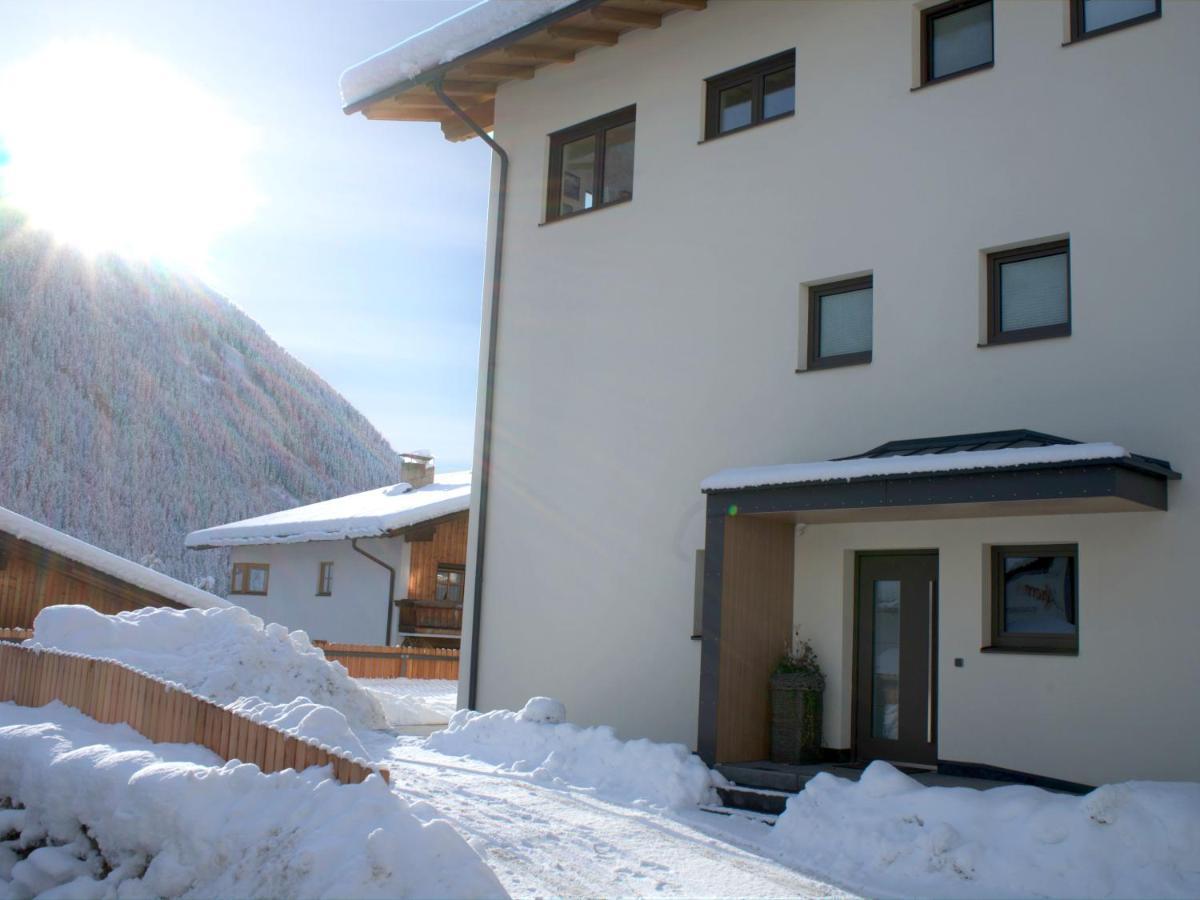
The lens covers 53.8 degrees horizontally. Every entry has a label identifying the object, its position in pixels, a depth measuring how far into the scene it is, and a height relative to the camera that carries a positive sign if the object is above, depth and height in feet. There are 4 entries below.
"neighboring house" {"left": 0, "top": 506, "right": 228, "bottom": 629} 55.36 +0.47
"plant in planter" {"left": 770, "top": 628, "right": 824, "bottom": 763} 33.45 -2.54
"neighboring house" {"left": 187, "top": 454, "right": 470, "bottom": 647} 80.94 +2.45
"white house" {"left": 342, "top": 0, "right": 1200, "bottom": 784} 29.09 +7.56
